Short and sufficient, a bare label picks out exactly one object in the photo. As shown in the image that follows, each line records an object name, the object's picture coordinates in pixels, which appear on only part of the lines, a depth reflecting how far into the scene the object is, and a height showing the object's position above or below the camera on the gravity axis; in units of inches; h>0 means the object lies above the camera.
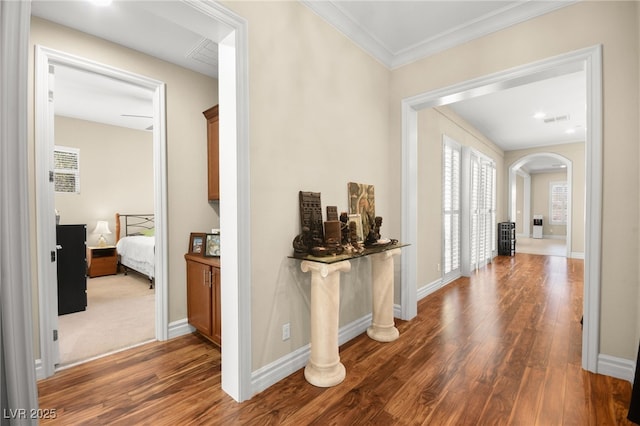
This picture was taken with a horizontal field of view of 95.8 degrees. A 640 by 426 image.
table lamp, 221.6 -15.8
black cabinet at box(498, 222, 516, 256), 291.0 -29.4
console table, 80.4 -31.1
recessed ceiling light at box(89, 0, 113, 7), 78.9 +57.5
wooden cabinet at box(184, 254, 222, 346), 99.0 -31.1
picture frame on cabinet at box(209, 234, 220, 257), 107.2 -13.1
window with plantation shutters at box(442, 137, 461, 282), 182.9 +0.1
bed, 188.5 -23.1
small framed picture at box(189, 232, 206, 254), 114.3 -13.0
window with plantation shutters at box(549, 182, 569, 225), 474.3 +9.8
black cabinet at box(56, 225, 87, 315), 136.9 -28.2
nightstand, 211.9 -37.8
